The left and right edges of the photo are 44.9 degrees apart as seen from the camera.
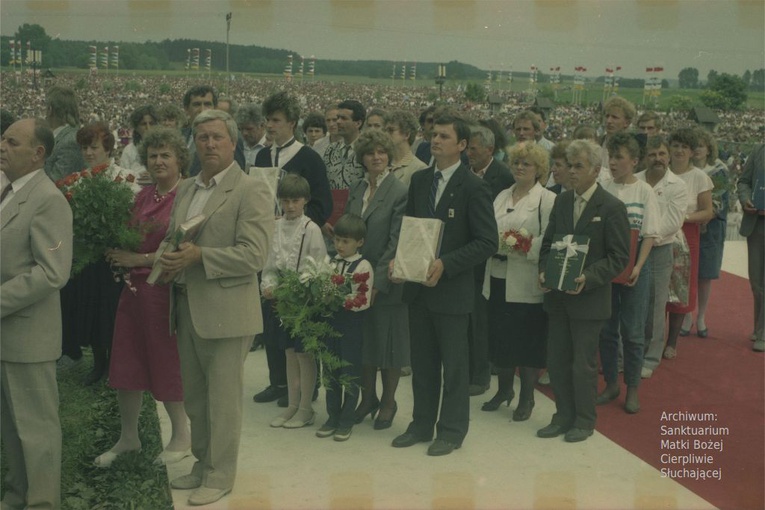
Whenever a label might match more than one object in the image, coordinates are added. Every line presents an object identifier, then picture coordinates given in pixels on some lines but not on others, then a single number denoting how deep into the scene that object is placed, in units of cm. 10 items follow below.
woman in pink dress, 537
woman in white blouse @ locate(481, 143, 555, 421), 634
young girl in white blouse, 613
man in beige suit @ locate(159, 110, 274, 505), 471
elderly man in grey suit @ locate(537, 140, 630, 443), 588
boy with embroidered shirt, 599
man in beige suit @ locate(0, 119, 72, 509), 437
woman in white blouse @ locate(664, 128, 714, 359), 775
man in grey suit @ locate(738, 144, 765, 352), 848
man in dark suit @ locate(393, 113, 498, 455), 560
